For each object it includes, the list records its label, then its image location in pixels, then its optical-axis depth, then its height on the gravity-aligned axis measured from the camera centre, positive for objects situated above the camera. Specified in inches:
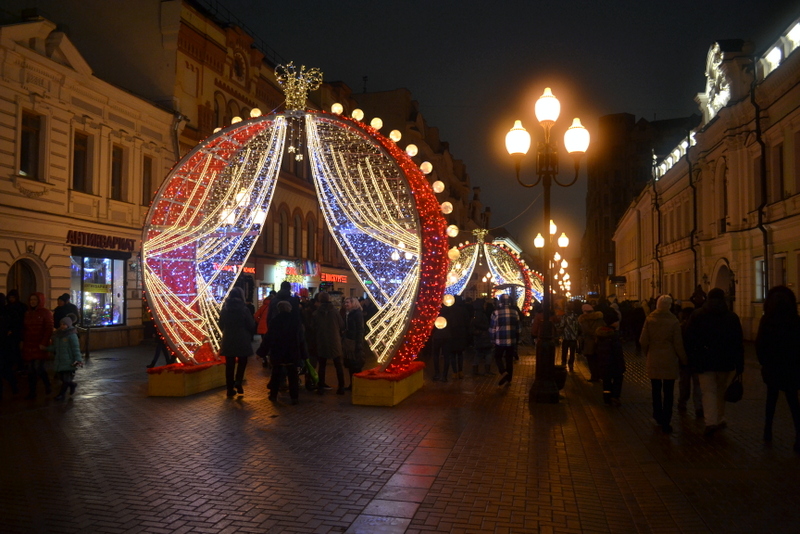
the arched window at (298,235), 1299.2 +119.5
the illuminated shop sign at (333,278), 1430.7 +40.4
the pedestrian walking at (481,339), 562.9 -36.3
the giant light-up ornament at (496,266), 1117.3 +53.8
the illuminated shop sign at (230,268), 503.1 +21.3
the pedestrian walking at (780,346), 296.5 -21.7
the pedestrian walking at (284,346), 412.5 -31.9
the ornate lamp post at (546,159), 425.1 +96.9
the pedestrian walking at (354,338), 449.1 -29.0
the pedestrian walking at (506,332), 495.5 -26.5
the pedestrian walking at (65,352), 415.5 -37.0
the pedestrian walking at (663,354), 332.8 -28.4
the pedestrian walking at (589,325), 468.4 -20.2
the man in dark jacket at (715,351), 315.9 -25.4
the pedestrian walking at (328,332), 447.8 -24.8
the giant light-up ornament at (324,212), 422.9 +53.0
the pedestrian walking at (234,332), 428.8 -24.2
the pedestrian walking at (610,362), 418.6 -41.2
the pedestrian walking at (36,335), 424.5 -26.8
